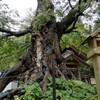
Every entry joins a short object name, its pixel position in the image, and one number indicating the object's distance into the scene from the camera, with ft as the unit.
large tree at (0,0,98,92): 10.63
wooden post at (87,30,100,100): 5.97
